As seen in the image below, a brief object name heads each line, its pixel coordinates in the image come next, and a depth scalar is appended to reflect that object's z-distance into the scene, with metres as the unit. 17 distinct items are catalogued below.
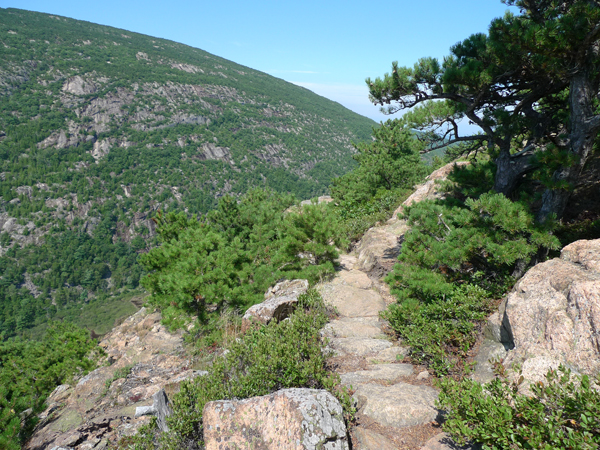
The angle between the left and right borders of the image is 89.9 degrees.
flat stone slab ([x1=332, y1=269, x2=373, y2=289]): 9.04
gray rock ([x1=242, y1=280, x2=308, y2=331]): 6.79
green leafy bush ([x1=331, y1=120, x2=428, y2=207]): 16.25
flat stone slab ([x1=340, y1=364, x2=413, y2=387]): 4.64
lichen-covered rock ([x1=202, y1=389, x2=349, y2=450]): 3.13
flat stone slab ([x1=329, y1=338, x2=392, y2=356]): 5.62
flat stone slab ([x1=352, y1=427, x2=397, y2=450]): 3.32
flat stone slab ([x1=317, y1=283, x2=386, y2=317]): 7.60
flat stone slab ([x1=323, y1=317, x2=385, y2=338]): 6.39
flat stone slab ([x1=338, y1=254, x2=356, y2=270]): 10.62
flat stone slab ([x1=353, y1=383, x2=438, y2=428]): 3.67
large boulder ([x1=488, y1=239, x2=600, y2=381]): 3.06
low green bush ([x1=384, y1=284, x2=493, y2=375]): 4.53
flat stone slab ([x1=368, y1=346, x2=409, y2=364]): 5.27
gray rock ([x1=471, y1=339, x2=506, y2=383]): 3.85
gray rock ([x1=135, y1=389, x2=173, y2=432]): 4.24
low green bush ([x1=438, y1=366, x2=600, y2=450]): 2.29
